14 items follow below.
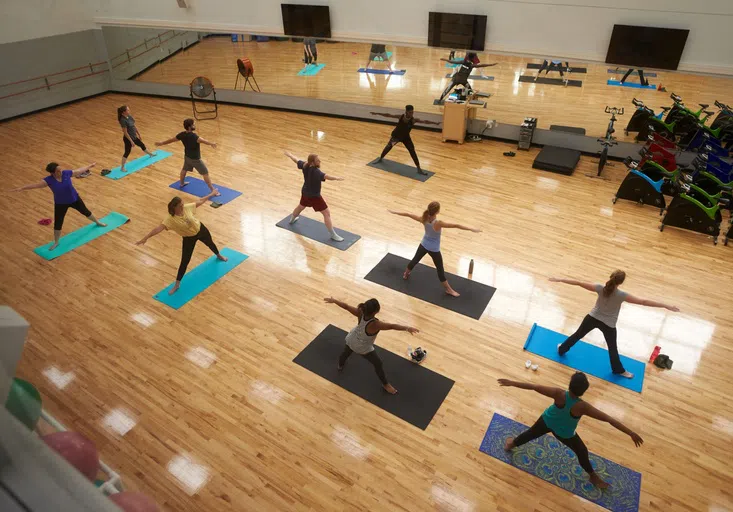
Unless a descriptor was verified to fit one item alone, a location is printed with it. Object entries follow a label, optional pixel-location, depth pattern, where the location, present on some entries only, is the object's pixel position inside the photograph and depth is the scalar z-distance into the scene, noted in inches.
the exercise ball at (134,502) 30.7
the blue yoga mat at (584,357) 193.2
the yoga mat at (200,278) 235.9
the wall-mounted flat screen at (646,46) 300.3
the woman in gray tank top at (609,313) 174.1
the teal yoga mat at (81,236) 269.9
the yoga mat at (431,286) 231.9
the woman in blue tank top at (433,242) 218.7
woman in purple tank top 252.5
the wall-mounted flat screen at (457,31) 348.8
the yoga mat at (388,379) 181.8
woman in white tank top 167.8
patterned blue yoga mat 152.1
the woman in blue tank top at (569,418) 134.3
